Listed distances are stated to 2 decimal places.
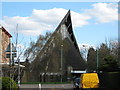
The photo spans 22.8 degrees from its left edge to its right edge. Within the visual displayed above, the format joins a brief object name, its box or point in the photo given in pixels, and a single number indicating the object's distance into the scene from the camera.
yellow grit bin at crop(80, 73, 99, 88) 27.17
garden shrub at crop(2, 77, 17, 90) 23.78
